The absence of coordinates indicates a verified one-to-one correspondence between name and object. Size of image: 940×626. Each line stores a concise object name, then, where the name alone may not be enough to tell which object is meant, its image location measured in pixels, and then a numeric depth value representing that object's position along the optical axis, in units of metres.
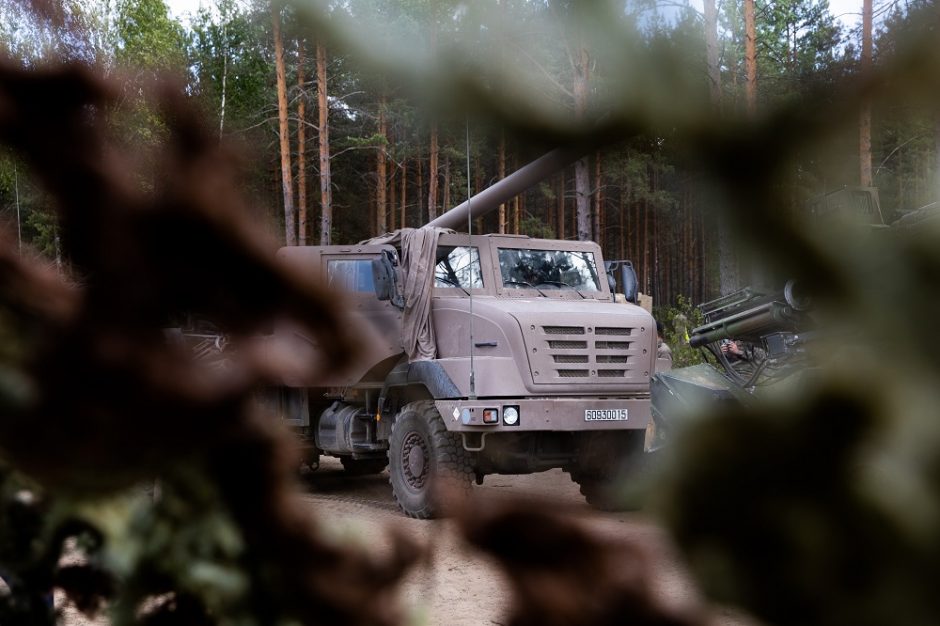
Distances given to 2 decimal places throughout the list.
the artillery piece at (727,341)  7.56
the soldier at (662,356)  8.91
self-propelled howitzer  7.79
